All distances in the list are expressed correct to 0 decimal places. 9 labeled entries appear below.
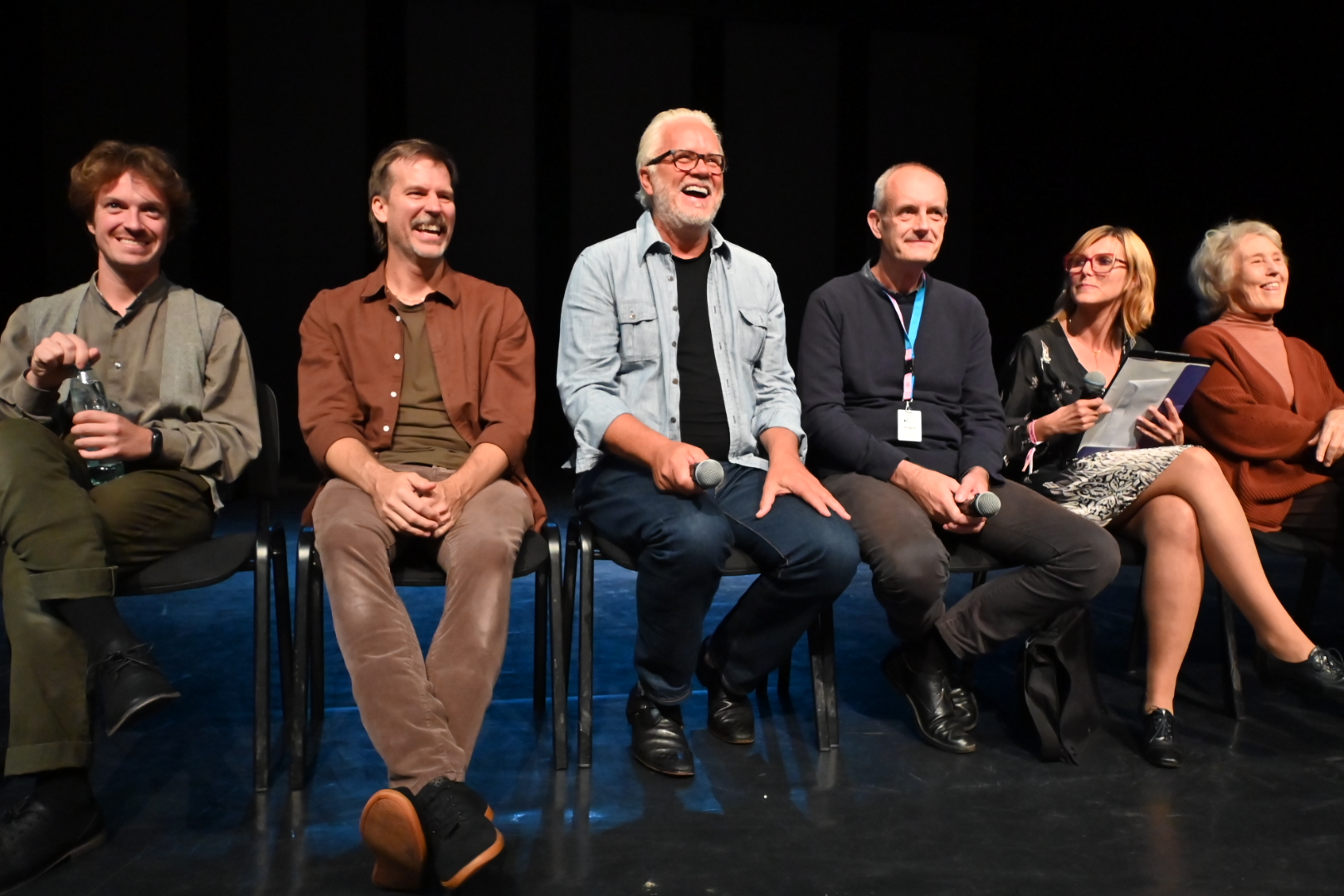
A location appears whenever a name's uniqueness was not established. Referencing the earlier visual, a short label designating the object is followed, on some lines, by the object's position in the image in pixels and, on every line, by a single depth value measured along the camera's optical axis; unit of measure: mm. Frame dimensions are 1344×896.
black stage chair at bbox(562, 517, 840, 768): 2236
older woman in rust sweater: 2717
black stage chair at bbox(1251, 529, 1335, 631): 2617
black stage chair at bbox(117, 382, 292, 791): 2061
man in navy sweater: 2330
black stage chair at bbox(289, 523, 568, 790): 2117
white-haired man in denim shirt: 2211
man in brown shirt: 1754
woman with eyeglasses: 2418
